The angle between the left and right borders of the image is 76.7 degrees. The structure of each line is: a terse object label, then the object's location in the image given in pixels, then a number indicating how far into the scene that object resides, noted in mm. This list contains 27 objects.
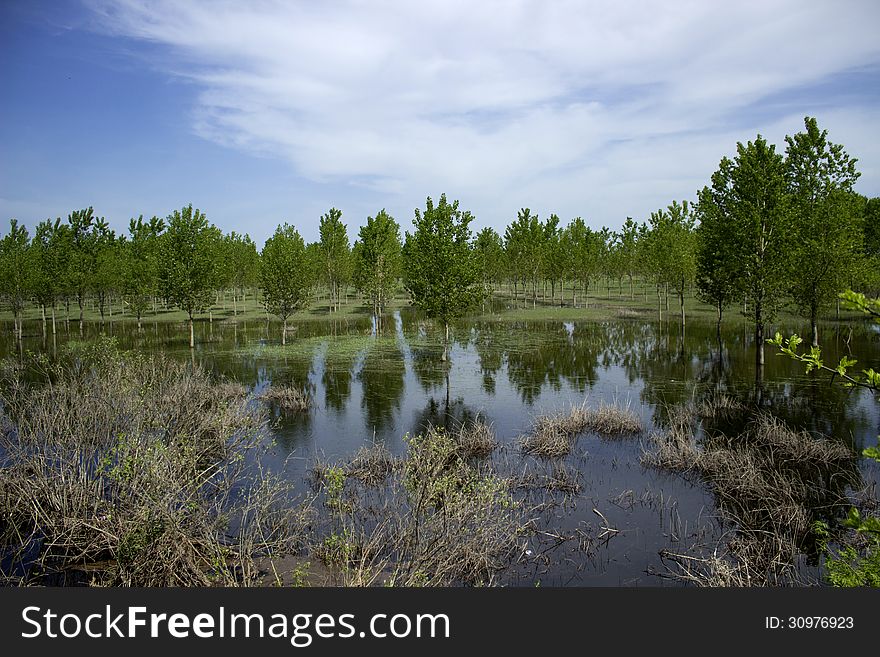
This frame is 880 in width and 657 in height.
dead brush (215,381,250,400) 29344
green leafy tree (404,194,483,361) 34938
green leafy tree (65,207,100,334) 63344
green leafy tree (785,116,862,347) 35844
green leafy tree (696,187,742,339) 33219
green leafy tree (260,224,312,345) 51125
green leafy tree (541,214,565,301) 82625
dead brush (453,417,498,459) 21172
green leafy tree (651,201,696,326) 54531
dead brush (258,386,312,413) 28391
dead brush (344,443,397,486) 18547
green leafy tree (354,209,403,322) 66438
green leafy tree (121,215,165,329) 59653
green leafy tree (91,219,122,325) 66625
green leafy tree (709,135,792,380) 30734
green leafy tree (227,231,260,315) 84250
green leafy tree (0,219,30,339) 55594
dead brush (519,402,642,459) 21453
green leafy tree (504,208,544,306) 82750
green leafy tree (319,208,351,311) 79812
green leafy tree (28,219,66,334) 58062
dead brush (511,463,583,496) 18078
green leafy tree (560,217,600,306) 82131
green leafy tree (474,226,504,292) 91700
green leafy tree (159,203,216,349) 47469
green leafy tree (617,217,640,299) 82062
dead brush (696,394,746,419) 25812
